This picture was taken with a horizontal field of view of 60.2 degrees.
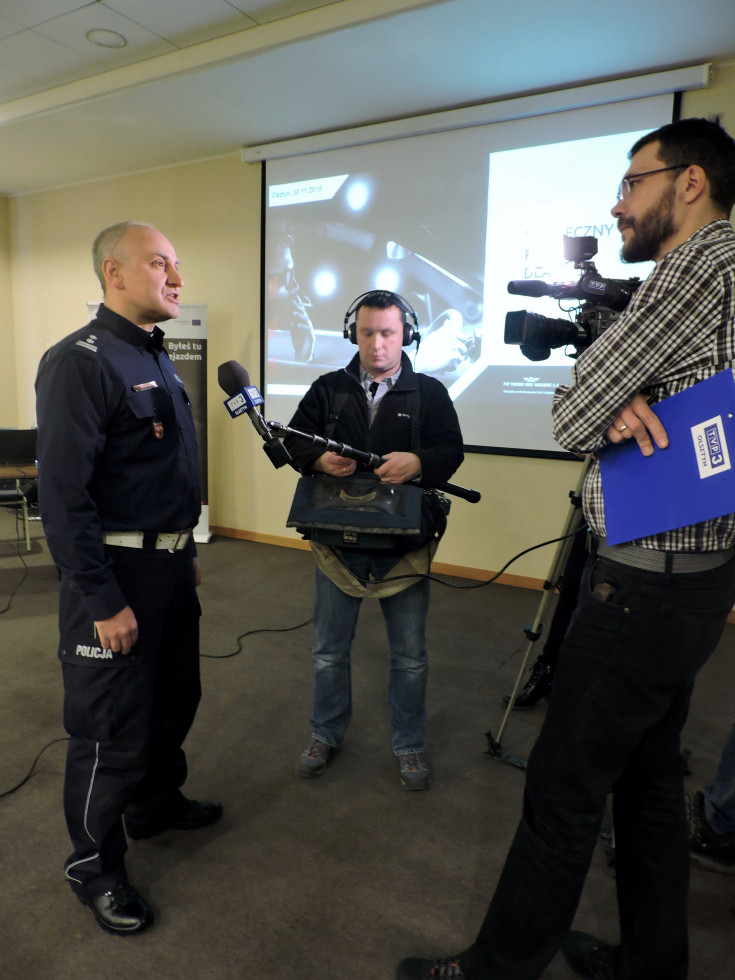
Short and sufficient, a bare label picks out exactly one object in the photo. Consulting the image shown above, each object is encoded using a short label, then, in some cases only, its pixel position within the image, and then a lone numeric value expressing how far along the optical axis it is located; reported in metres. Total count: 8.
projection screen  4.00
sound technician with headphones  2.02
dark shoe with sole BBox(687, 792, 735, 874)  1.80
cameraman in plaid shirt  0.98
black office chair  4.71
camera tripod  2.20
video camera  1.29
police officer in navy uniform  1.43
